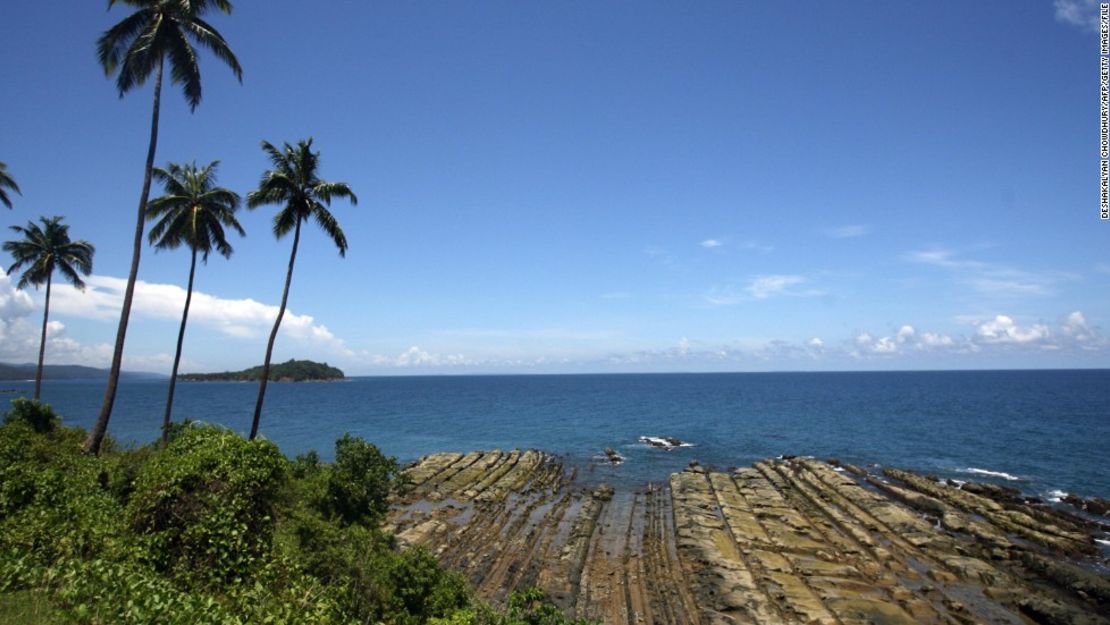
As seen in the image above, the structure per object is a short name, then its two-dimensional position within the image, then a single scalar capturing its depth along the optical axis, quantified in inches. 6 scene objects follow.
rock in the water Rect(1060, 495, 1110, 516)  1334.9
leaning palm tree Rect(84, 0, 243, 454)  838.5
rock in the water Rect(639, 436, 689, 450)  2475.4
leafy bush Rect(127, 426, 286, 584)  503.8
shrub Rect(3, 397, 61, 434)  890.7
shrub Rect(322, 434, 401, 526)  924.0
